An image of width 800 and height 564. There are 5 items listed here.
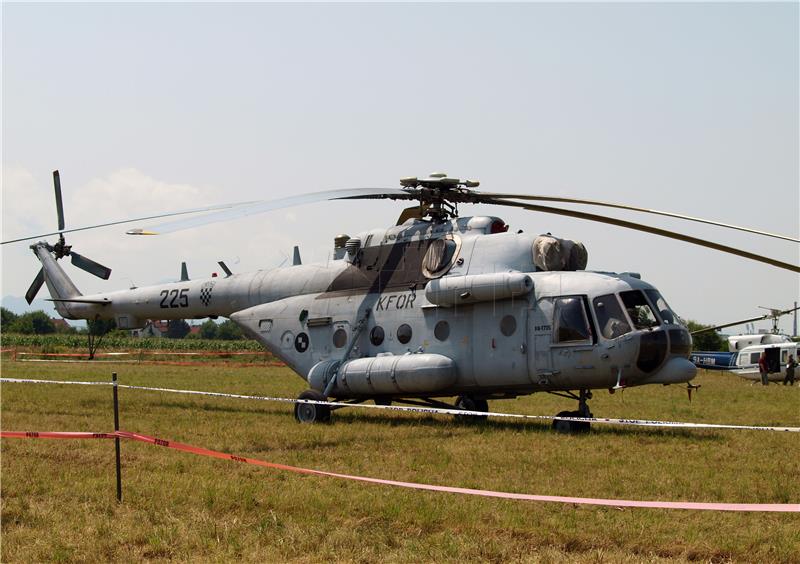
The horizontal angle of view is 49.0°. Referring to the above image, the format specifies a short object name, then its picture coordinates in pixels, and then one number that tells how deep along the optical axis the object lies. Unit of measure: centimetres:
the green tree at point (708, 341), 6562
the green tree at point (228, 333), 12082
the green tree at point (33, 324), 9931
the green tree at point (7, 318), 10166
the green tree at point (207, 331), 12725
